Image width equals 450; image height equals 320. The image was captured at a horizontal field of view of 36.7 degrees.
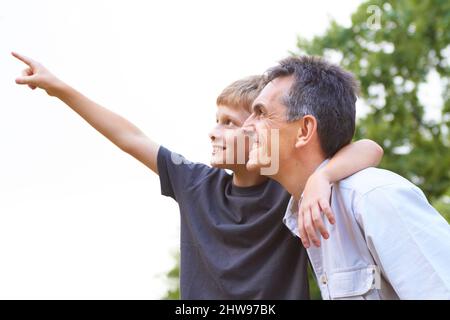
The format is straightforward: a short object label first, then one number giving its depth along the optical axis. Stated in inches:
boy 117.2
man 88.0
